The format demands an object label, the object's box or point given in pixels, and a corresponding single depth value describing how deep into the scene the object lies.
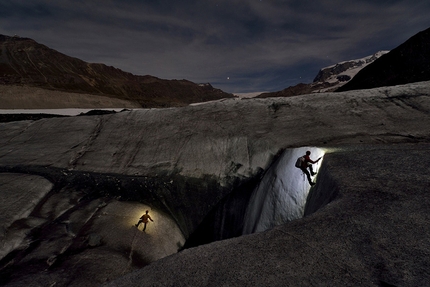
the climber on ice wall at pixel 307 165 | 6.94
